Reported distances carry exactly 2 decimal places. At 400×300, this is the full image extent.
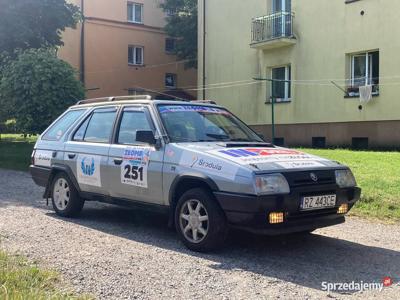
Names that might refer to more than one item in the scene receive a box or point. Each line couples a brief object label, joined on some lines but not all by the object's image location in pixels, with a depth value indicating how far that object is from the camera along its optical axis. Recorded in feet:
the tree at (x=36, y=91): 54.54
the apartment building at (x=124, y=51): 112.27
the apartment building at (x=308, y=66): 61.52
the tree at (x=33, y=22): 70.64
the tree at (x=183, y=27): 106.11
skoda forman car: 17.76
